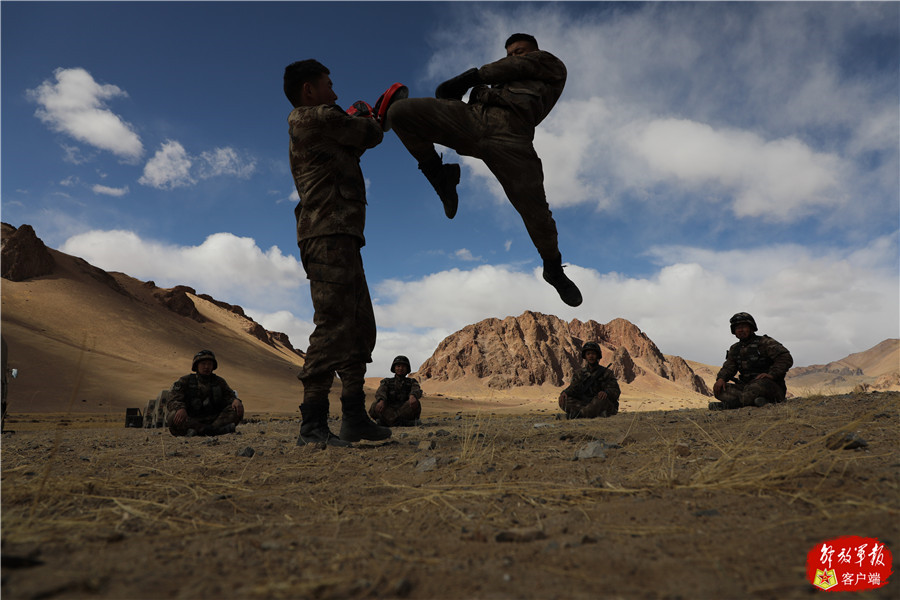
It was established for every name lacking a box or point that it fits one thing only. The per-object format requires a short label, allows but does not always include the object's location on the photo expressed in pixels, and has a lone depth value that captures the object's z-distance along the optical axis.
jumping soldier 3.24
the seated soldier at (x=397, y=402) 8.48
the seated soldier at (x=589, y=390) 8.52
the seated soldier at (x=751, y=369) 7.16
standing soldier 3.68
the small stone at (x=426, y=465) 2.67
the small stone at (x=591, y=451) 2.75
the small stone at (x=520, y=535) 1.49
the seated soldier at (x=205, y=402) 6.44
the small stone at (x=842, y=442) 2.34
